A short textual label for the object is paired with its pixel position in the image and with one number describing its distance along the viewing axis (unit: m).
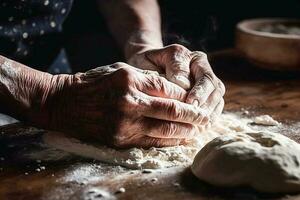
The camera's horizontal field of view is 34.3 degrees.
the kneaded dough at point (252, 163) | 1.00
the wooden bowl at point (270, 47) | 1.77
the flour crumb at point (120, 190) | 1.03
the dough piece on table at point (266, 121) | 1.38
